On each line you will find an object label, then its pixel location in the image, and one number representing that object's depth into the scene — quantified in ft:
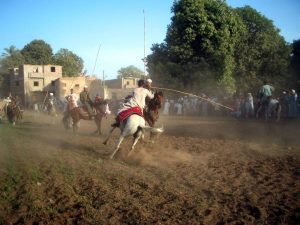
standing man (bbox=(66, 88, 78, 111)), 51.42
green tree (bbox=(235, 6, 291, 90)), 127.03
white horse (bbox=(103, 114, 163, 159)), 32.12
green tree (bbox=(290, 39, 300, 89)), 146.67
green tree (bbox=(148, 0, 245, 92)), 106.42
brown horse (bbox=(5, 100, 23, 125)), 70.28
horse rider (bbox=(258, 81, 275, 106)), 66.18
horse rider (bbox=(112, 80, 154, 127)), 33.54
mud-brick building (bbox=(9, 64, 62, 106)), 190.39
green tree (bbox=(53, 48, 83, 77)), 236.63
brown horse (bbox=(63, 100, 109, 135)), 50.62
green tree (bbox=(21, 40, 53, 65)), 248.93
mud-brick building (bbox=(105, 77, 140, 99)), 173.99
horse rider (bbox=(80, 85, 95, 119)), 51.16
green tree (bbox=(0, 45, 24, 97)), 234.79
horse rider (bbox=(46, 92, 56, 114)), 85.87
